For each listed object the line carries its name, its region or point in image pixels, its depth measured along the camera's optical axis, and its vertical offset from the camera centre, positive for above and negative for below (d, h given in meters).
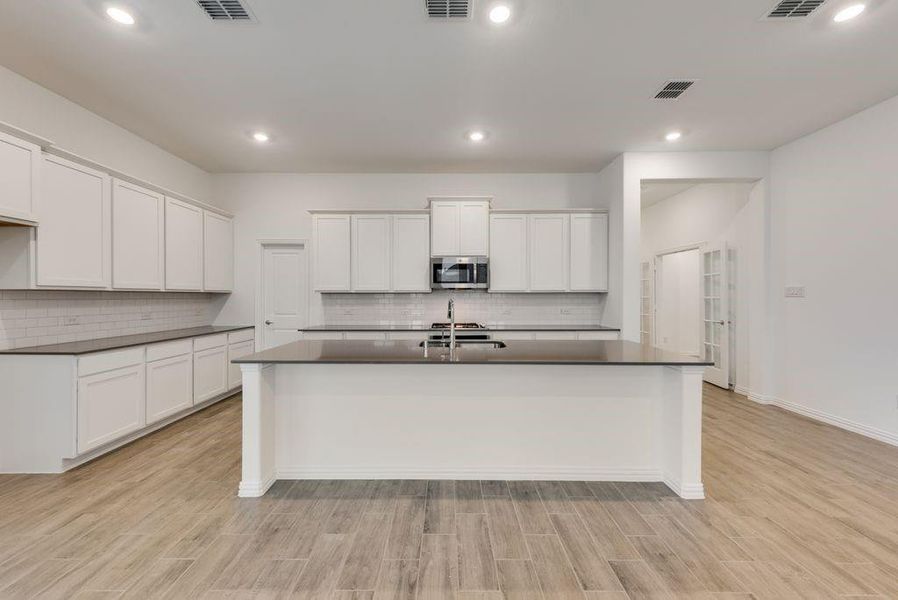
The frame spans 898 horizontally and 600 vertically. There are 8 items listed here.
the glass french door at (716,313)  5.85 -0.18
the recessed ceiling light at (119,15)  2.52 +1.77
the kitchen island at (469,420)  2.94 -0.86
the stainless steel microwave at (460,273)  5.37 +0.35
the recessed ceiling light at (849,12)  2.52 +1.79
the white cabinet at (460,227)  5.39 +0.96
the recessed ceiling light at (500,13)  2.49 +1.77
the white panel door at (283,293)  5.86 +0.10
